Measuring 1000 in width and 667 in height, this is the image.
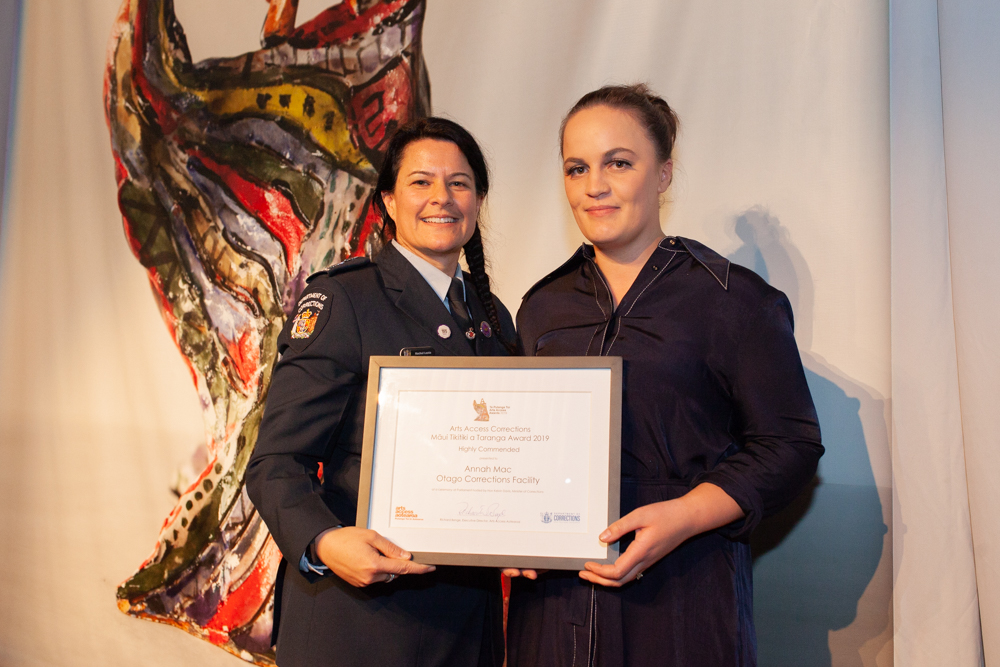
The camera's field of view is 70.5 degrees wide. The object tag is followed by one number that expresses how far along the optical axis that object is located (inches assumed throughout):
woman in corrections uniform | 50.6
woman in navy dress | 47.7
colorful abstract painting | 98.9
